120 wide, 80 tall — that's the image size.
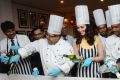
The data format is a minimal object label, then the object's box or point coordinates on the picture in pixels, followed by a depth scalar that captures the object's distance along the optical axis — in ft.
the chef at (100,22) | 5.01
